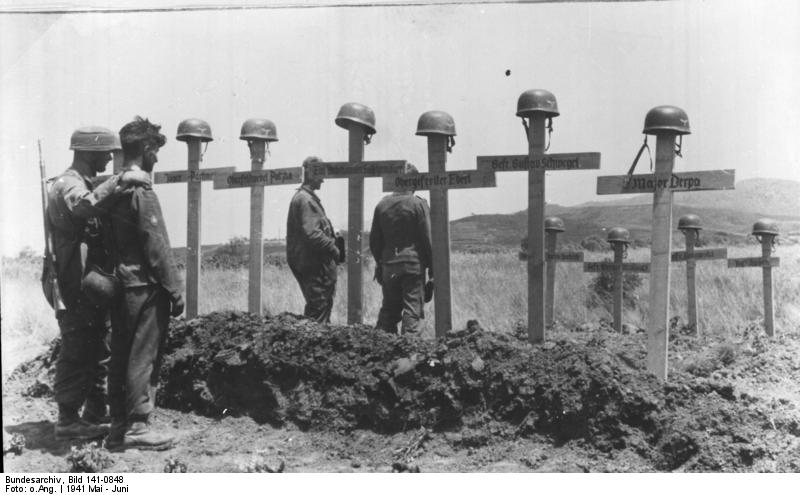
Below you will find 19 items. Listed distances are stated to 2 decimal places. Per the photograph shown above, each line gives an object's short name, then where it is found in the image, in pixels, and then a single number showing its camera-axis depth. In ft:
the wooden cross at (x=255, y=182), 29.66
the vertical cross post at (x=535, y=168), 24.62
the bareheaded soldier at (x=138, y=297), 19.57
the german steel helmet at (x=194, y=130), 30.89
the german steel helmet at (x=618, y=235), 35.86
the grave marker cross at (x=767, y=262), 35.35
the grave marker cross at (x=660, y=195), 22.27
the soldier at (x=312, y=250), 29.63
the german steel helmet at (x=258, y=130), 29.73
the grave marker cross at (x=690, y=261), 36.03
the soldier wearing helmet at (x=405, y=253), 28.94
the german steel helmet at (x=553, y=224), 35.86
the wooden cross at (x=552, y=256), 35.01
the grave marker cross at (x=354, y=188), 27.96
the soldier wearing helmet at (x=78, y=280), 20.17
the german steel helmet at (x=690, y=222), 36.42
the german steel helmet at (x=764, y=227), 35.58
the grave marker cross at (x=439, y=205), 25.99
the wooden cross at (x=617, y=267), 34.47
